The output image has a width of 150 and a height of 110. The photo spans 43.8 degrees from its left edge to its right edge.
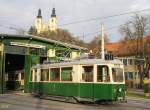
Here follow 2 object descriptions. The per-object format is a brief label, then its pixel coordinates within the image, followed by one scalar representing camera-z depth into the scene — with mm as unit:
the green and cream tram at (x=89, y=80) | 11299
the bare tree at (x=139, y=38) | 29605
